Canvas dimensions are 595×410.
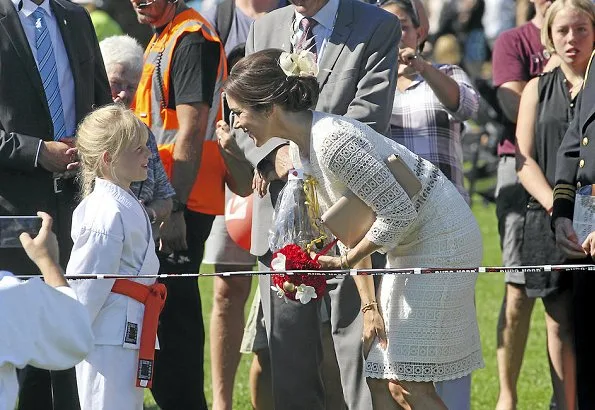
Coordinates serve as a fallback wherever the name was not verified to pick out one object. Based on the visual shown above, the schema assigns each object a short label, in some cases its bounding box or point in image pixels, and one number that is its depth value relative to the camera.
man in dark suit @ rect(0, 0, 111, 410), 11.30
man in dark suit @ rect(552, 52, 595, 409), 11.29
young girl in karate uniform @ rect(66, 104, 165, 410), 9.98
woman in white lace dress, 10.01
